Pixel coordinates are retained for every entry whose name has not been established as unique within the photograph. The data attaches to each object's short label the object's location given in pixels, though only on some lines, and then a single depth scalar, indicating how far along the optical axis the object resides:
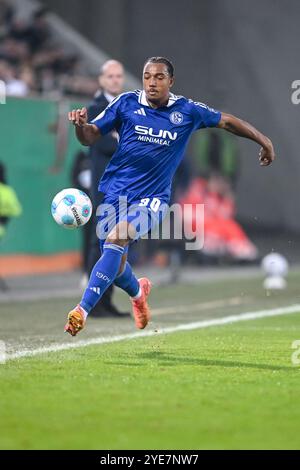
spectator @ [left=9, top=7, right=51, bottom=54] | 22.22
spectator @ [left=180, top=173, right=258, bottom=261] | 22.47
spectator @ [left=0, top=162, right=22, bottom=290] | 16.59
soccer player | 9.53
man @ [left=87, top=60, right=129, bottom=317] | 12.25
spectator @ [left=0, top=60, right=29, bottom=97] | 19.70
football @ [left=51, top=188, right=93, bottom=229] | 9.82
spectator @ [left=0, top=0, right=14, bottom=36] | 22.11
